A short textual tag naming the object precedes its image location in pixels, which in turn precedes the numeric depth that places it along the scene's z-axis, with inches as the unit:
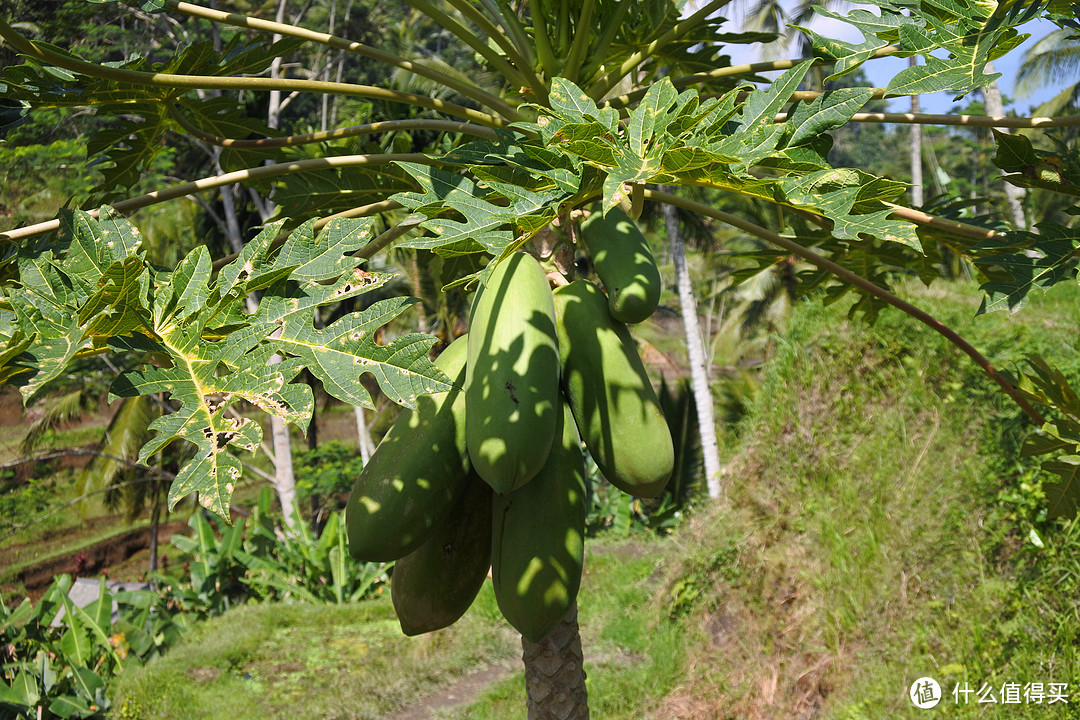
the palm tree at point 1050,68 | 774.5
